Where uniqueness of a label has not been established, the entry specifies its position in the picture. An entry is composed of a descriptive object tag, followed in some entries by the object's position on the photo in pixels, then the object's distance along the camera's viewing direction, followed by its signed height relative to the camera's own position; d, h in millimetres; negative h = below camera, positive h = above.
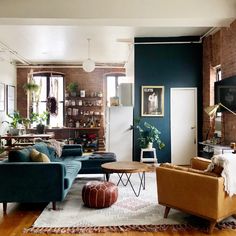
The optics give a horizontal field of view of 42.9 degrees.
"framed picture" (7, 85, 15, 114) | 10242 +766
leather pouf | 4055 -1005
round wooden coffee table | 4594 -730
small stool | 7363 -861
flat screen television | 5598 +549
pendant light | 7818 +1456
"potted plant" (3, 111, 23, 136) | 9219 -40
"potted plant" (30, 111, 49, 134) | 10483 +135
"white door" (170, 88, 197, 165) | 7641 -106
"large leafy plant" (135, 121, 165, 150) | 7329 -351
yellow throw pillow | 4227 -512
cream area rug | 3432 -1211
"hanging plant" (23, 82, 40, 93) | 10414 +1198
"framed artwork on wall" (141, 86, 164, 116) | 7652 +557
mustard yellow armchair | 3209 -819
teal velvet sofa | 3924 -800
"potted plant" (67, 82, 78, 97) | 10903 +1202
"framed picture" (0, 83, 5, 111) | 9617 +778
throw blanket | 3268 -553
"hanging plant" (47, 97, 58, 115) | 10781 +570
